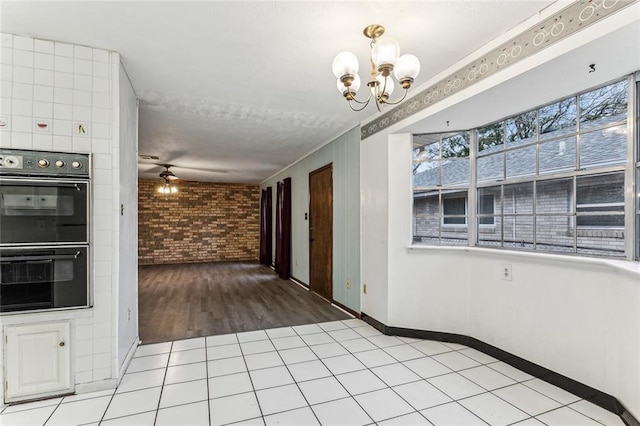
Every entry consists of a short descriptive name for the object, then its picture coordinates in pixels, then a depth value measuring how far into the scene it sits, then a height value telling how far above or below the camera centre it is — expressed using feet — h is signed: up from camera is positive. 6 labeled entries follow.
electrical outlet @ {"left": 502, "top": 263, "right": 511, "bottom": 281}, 8.60 -1.65
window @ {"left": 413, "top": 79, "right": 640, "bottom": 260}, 6.87 +0.94
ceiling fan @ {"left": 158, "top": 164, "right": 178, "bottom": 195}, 22.52 +2.55
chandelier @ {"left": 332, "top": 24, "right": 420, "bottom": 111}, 5.44 +2.71
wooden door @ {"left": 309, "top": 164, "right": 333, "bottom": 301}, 15.25 -0.97
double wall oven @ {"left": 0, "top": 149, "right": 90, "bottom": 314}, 6.54 -0.38
